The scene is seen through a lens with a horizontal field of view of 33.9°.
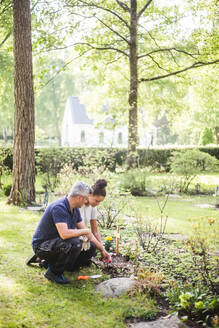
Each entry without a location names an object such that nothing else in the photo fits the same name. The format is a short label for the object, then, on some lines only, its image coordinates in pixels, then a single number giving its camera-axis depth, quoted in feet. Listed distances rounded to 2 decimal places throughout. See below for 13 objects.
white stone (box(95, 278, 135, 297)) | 12.33
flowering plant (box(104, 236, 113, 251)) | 16.74
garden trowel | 13.36
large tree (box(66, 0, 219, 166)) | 46.80
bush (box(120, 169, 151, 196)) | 38.32
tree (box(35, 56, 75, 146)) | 160.25
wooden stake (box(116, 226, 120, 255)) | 15.53
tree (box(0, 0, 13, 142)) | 50.60
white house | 140.97
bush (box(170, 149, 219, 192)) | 40.32
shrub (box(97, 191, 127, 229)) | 21.70
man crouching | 12.90
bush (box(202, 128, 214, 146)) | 93.71
